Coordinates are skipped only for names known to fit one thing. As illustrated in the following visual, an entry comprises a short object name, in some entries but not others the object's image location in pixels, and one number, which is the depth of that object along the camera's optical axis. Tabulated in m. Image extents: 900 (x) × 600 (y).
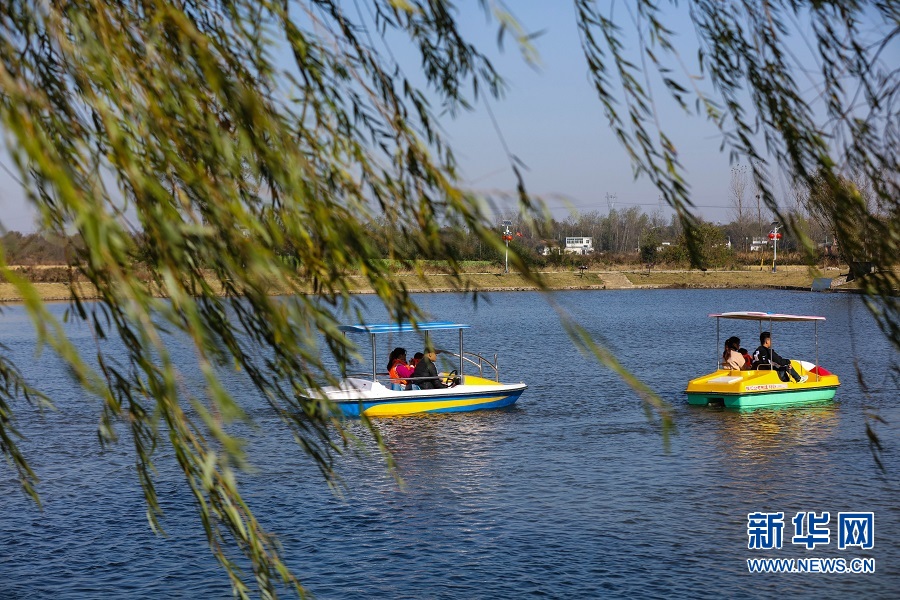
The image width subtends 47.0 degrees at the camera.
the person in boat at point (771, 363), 26.08
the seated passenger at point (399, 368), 25.61
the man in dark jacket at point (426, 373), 26.03
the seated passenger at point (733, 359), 26.33
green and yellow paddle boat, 25.70
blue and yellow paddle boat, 24.97
